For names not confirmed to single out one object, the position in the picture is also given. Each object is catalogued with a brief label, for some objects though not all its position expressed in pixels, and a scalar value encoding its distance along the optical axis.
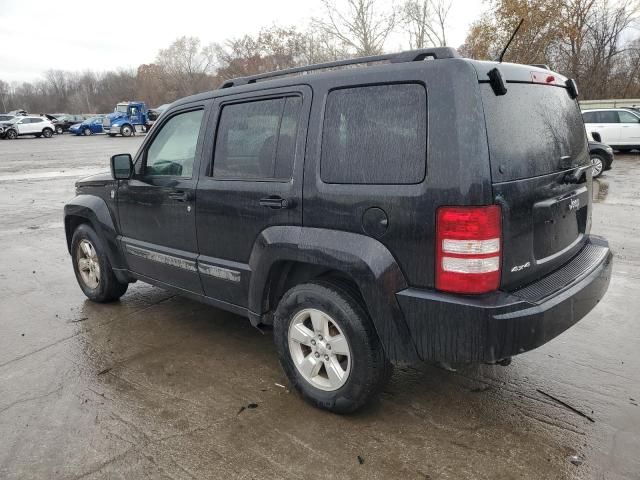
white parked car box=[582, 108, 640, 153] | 17.80
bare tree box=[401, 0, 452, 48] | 32.84
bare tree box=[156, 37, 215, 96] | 83.31
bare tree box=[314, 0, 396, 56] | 34.22
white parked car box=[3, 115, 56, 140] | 40.03
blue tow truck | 40.09
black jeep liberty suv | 2.52
